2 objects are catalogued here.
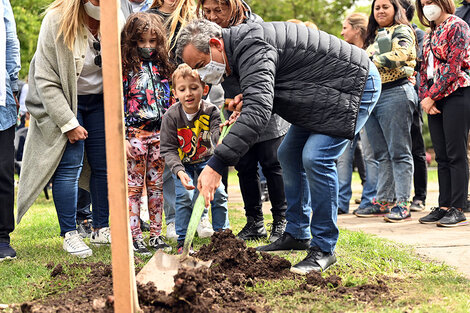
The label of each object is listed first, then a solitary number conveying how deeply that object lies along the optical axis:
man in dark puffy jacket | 3.39
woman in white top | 4.67
